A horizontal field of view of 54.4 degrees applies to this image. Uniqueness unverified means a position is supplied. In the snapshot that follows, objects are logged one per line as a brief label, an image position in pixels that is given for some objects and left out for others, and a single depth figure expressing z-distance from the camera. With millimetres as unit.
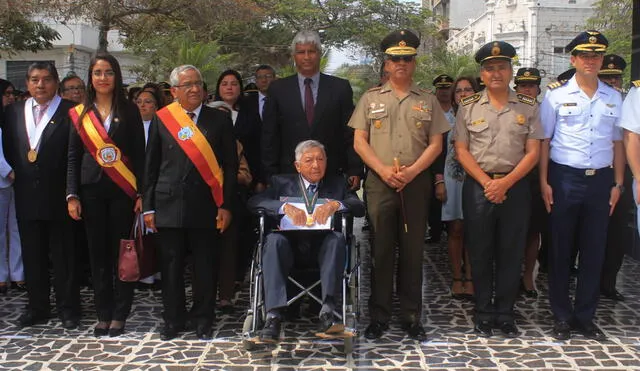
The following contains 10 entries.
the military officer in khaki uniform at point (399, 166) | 3906
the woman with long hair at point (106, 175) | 3936
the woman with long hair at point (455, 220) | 4871
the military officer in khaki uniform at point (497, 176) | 3934
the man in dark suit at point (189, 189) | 3881
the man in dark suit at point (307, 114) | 4367
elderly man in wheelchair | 3578
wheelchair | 3570
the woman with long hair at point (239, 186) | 4574
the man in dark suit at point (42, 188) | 4094
